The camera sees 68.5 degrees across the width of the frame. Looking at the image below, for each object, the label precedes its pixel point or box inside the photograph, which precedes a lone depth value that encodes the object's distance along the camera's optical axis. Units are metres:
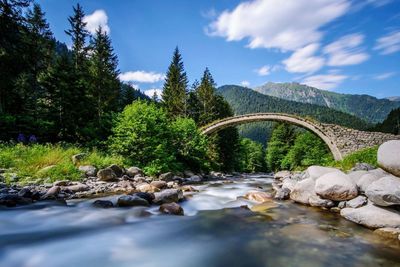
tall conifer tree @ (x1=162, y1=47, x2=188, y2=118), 43.59
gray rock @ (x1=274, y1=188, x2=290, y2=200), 12.23
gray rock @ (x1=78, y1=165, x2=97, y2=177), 14.52
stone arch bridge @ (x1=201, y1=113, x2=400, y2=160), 28.14
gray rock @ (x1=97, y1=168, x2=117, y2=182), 14.22
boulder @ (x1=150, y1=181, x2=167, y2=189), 13.84
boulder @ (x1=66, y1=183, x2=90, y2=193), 11.76
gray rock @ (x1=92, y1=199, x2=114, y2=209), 9.85
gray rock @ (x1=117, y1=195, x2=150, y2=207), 9.99
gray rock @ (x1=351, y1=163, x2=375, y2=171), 12.27
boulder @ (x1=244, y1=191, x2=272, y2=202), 12.10
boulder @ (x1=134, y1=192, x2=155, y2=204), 10.60
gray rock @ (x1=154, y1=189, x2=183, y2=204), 10.86
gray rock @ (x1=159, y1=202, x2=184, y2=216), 9.58
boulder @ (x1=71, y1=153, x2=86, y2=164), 15.45
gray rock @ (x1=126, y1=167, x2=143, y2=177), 16.69
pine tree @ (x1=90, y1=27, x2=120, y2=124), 30.58
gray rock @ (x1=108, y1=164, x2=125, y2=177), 15.41
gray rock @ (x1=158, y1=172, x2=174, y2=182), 17.65
